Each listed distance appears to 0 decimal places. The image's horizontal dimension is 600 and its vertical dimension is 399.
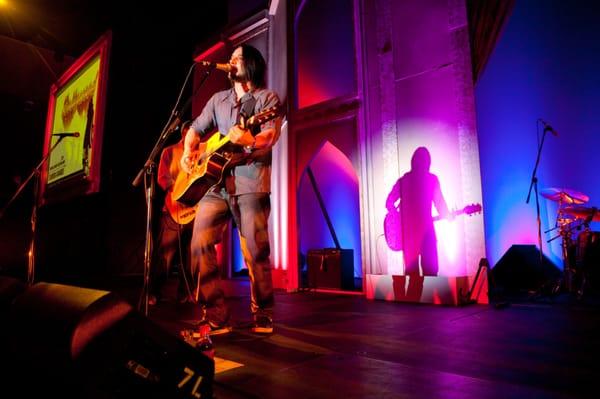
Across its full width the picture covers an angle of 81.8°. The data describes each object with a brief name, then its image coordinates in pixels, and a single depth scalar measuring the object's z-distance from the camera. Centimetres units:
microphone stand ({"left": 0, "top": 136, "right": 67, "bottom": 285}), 389
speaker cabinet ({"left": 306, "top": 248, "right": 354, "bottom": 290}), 508
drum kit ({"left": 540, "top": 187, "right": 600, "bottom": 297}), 378
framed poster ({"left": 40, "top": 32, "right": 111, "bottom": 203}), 479
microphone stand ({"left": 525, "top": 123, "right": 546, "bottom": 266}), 391
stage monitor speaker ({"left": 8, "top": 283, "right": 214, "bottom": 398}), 97
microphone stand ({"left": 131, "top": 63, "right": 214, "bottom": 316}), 223
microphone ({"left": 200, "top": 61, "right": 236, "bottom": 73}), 238
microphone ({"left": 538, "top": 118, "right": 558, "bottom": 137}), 466
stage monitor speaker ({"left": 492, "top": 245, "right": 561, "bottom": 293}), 449
